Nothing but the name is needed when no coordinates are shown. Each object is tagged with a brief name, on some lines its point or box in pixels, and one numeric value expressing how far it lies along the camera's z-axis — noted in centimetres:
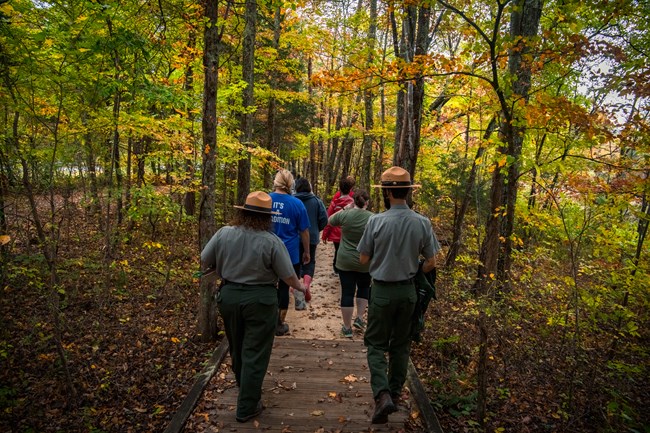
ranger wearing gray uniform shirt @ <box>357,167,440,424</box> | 374
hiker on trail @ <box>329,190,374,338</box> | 556
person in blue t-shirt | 547
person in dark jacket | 654
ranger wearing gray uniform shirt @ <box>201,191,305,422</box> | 360
